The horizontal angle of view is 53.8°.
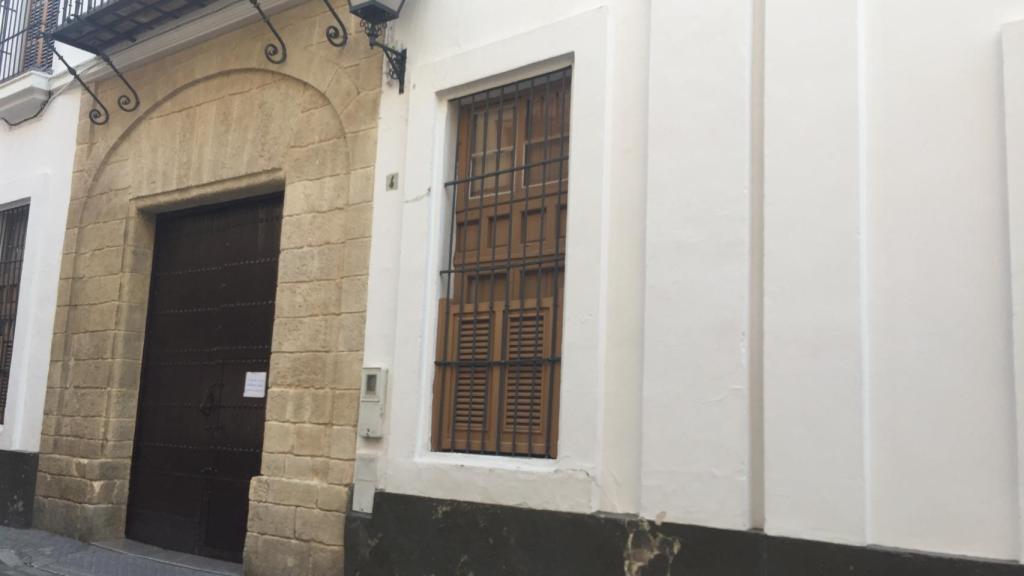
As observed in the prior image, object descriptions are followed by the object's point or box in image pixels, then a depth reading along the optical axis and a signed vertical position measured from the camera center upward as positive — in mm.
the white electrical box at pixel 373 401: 5867 +135
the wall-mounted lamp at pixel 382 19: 6043 +2444
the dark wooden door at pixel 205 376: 7184 +297
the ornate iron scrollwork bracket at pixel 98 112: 8375 +2494
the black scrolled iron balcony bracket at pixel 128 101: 8195 +2527
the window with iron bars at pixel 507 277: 5293 +838
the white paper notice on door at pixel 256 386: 7078 +227
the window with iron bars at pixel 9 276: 9320 +1210
